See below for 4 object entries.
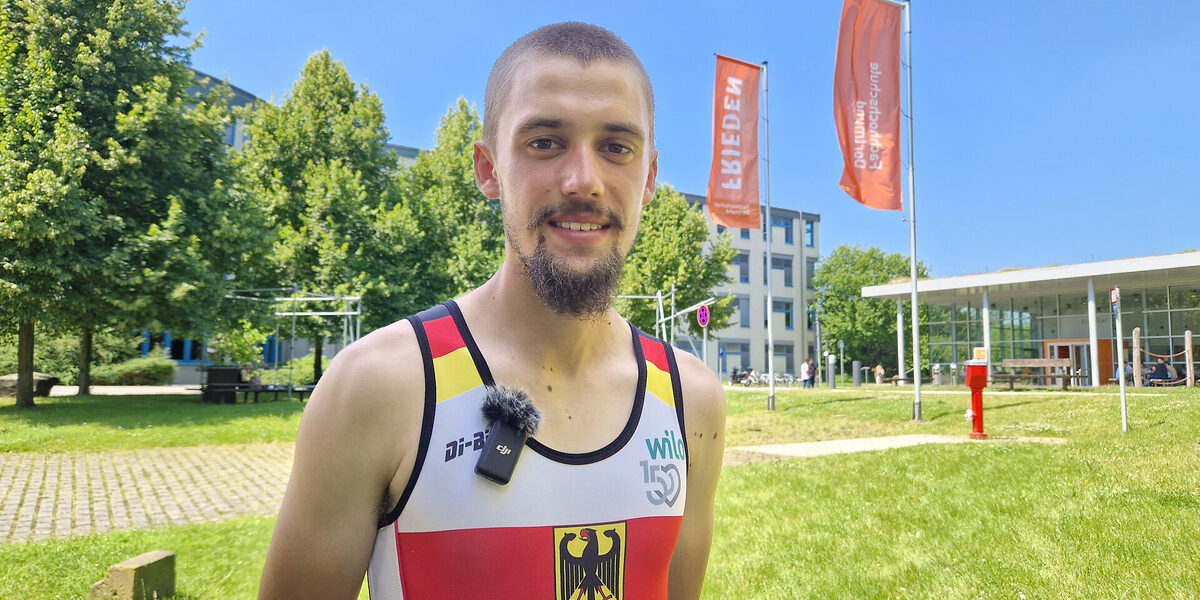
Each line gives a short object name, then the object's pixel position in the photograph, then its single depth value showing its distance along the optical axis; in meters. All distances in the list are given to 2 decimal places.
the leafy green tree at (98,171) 16.80
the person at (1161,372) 27.38
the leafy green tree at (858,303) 58.47
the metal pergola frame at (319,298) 22.24
